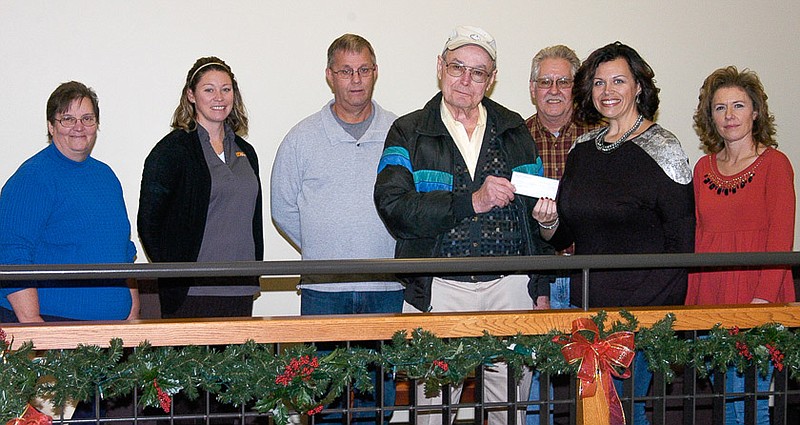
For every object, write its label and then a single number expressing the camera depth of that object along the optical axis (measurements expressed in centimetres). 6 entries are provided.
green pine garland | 245
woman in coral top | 362
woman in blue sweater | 348
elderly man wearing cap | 318
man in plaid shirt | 402
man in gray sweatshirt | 393
